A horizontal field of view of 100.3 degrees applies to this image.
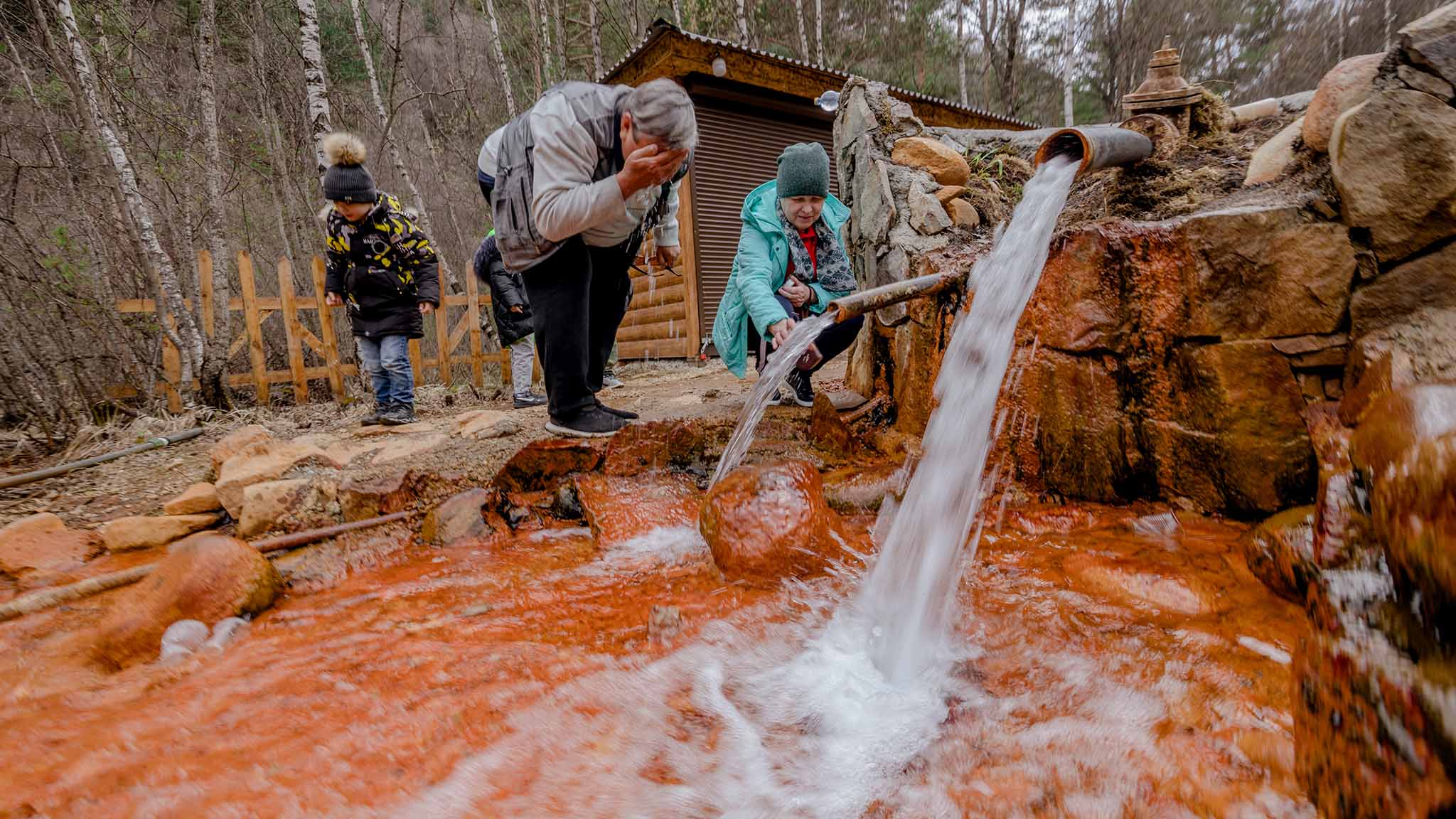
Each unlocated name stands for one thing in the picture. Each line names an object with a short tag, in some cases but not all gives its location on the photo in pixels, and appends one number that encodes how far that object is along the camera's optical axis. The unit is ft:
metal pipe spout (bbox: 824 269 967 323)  7.29
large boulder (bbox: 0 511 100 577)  8.01
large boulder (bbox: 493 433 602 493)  9.61
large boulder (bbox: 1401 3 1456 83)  5.00
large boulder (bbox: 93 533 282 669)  5.82
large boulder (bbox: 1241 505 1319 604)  4.85
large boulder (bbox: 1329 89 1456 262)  5.08
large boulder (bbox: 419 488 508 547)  8.32
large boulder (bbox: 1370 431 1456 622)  2.83
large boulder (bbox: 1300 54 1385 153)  6.67
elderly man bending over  7.77
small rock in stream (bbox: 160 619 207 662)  5.85
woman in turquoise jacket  10.82
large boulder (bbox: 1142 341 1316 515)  6.28
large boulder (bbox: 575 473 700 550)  8.27
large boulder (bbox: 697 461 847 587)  6.72
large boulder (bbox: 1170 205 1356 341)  5.95
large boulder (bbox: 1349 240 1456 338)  5.28
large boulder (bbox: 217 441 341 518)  9.50
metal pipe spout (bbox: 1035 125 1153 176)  7.40
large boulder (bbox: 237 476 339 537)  8.75
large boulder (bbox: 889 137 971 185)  12.52
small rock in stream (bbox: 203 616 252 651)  5.99
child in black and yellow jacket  13.93
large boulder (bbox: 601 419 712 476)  9.82
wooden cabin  26.12
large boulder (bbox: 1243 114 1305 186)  7.49
